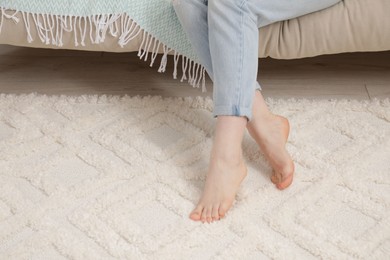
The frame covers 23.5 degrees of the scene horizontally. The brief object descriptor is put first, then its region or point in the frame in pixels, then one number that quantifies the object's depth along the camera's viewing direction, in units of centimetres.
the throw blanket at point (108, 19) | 281
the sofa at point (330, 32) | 275
